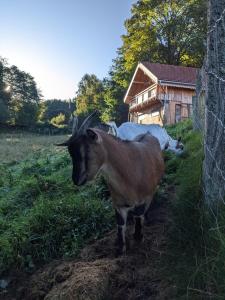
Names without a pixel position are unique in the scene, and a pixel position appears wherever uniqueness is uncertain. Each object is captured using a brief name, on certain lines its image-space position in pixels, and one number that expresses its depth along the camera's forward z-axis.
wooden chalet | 14.82
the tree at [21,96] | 34.14
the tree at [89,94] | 33.72
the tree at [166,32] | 21.32
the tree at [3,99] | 30.92
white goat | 4.61
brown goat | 2.17
